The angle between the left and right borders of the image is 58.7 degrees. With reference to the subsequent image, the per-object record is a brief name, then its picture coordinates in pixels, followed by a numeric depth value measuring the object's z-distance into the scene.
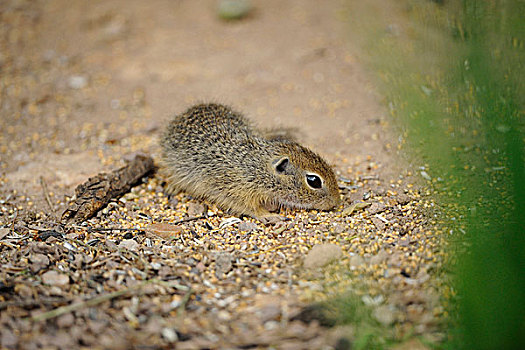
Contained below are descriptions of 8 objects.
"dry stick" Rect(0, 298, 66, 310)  3.06
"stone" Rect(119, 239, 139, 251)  3.94
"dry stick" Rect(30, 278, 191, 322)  2.99
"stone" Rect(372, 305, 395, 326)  2.81
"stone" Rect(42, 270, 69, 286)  3.34
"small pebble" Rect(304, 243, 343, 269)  3.55
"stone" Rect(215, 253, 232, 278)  3.62
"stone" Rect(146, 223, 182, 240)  4.20
